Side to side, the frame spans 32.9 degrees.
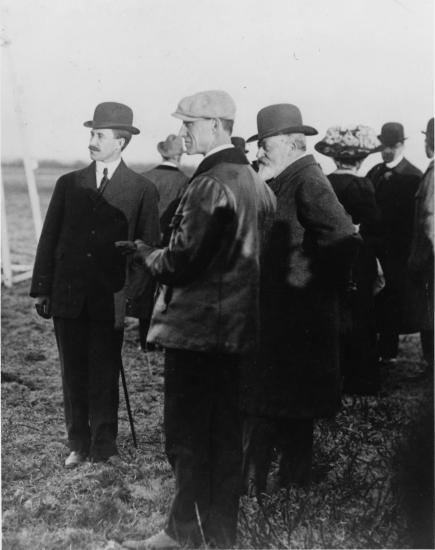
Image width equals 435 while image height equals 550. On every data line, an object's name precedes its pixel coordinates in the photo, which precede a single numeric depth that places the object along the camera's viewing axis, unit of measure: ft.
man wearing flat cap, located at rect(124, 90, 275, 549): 10.27
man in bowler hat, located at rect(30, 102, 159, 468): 13.89
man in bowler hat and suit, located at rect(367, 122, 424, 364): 20.12
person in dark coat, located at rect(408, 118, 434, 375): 15.08
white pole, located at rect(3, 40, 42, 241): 27.28
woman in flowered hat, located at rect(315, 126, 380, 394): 17.04
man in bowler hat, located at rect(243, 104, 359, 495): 12.20
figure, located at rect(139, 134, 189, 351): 22.74
